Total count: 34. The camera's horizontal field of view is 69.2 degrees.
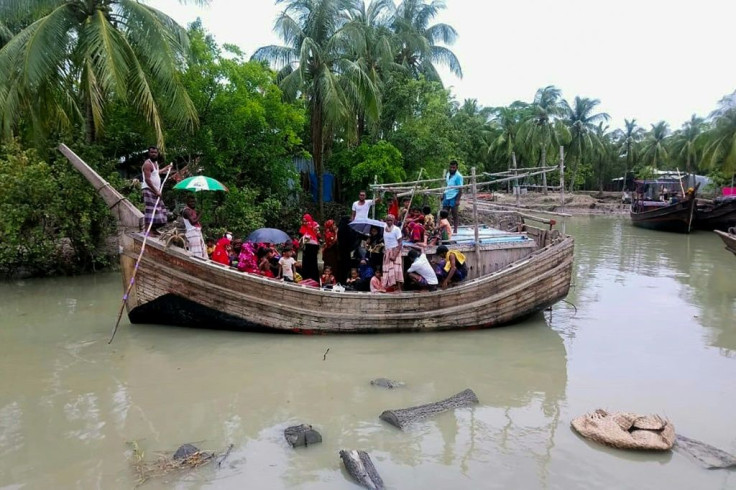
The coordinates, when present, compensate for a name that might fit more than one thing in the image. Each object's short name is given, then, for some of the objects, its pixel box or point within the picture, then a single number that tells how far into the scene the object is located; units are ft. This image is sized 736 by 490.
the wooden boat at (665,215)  75.05
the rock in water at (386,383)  20.11
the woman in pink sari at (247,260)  25.99
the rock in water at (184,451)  14.60
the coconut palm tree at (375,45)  63.31
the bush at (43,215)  34.42
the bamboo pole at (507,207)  29.79
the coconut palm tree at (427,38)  77.05
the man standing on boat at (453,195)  30.22
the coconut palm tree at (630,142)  148.15
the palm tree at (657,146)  137.69
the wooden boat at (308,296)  23.97
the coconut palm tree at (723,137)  85.05
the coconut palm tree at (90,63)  31.09
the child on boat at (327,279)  27.55
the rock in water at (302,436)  15.65
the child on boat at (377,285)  26.25
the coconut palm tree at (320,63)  53.11
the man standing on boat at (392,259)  25.52
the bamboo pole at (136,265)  23.14
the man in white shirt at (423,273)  25.79
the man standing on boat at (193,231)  24.72
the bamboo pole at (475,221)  25.10
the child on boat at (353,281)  27.12
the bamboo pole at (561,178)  28.14
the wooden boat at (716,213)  73.77
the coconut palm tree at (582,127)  132.16
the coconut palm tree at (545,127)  123.34
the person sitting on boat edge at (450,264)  26.03
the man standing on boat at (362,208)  29.96
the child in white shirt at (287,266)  26.09
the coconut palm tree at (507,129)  134.62
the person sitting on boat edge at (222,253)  26.40
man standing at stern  24.35
